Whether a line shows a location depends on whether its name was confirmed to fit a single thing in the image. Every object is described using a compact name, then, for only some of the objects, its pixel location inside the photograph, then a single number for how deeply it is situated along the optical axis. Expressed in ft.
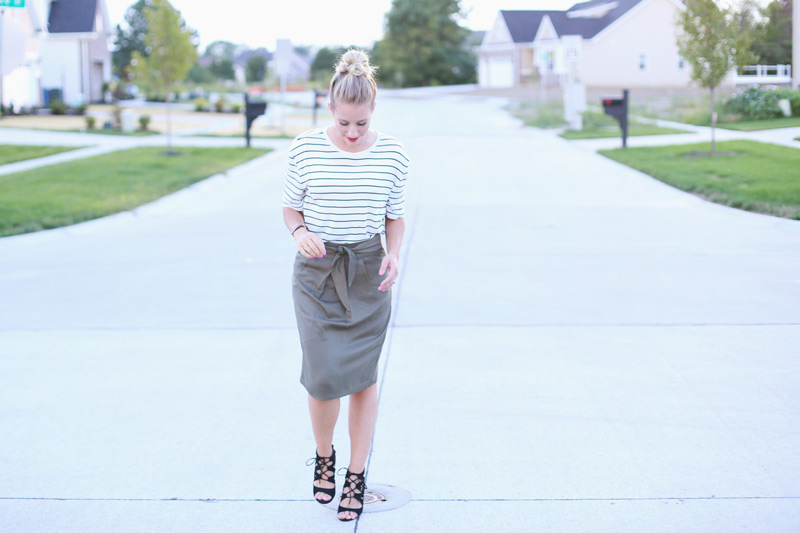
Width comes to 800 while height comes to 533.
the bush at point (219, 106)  132.36
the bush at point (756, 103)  68.64
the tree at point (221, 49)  527.81
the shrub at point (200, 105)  135.02
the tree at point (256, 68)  294.87
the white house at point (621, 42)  169.27
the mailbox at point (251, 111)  77.36
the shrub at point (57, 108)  120.49
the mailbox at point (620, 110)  69.56
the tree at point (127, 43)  257.96
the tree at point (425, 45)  244.83
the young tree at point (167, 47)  70.85
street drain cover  13.12
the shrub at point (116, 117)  97.41
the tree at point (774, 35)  53.01
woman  12.31
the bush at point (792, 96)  65.24
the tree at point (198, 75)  244.83
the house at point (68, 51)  129.29
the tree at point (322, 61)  280.68
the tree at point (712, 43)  56.13
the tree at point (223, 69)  299.38
